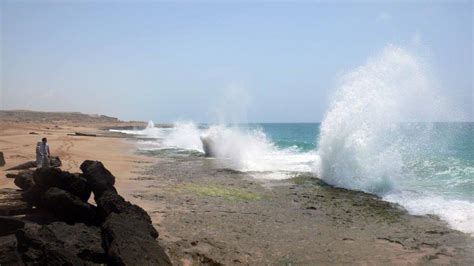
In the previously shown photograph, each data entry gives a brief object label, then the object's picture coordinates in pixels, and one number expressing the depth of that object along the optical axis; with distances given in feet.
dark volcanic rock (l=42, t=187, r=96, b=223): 24.20
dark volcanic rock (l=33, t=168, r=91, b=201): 25.91
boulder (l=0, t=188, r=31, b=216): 25.50
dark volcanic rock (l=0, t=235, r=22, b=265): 17.64
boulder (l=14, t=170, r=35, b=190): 28.45
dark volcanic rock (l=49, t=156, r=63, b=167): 49.17
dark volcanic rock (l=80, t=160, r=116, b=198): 27.07
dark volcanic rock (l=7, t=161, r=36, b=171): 46.34
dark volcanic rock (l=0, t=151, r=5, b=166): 50.68
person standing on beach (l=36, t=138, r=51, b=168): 43.77
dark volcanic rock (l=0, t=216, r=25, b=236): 22.18
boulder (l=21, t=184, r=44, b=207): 26.24
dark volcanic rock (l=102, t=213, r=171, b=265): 18.62
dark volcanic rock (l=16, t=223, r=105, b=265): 18.15
